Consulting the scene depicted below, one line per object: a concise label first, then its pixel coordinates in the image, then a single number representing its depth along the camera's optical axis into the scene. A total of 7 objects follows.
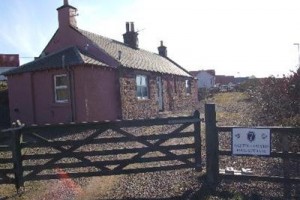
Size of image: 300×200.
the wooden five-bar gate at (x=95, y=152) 8.02
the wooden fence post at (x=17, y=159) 8.03
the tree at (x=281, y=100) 12.50
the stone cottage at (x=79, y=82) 19.17
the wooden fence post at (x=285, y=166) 7.06
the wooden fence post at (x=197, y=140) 8.13
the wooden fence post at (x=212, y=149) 7.81
